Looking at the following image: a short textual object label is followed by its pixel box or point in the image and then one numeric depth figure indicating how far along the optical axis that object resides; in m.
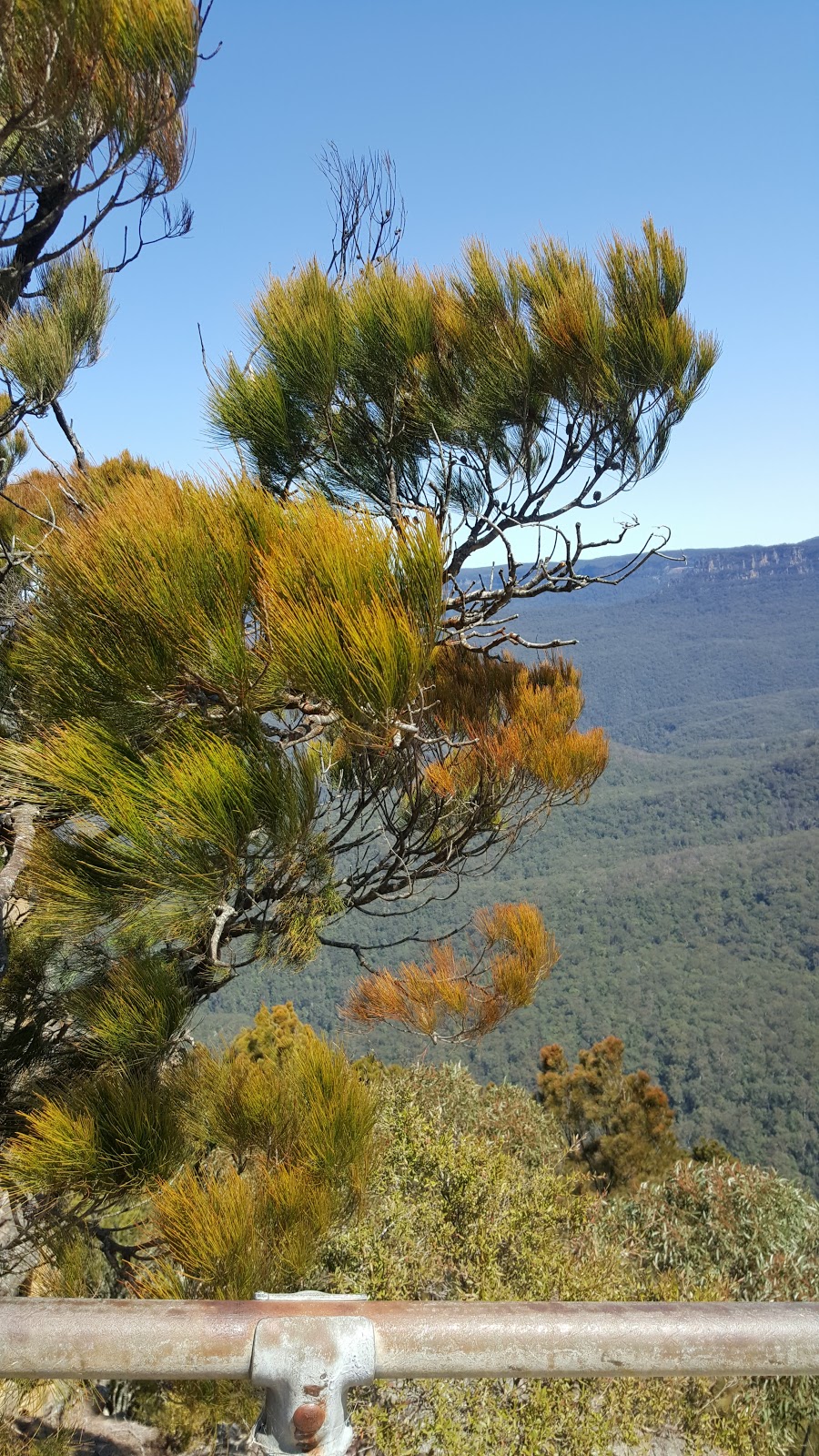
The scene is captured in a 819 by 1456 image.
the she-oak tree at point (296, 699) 1.33
